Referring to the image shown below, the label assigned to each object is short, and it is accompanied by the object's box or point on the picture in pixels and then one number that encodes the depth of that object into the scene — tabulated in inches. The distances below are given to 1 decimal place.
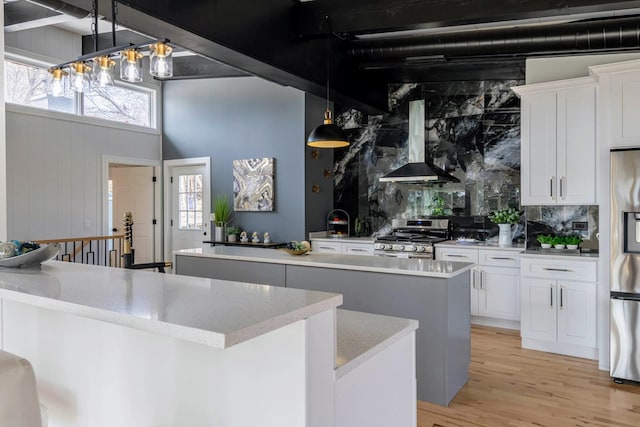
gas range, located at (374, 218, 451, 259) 211.1
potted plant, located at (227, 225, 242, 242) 259.4
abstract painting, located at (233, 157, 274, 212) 252.1
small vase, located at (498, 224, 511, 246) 201.8
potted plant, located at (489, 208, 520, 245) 201.9
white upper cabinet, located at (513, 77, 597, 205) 167.0
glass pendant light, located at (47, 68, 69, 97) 108.7
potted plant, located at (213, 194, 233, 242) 263.0
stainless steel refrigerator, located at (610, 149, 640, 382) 134.3
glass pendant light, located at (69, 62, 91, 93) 102.0
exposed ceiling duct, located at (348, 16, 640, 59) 150.3
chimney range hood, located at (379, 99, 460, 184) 219.8
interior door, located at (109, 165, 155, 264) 294.0
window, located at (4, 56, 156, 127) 218.0
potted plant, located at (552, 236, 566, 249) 177.8
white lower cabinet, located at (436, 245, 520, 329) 189.2
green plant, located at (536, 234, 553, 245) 181.3
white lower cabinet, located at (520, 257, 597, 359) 157.5
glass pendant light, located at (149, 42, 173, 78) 96.5
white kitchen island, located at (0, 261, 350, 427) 44.4
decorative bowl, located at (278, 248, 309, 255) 149.0
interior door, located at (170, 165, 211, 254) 278.2
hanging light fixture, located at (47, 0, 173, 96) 96.6
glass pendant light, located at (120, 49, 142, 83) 98.0
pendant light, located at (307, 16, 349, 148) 152.9
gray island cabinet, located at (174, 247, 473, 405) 119.7
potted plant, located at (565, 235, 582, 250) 176.6
